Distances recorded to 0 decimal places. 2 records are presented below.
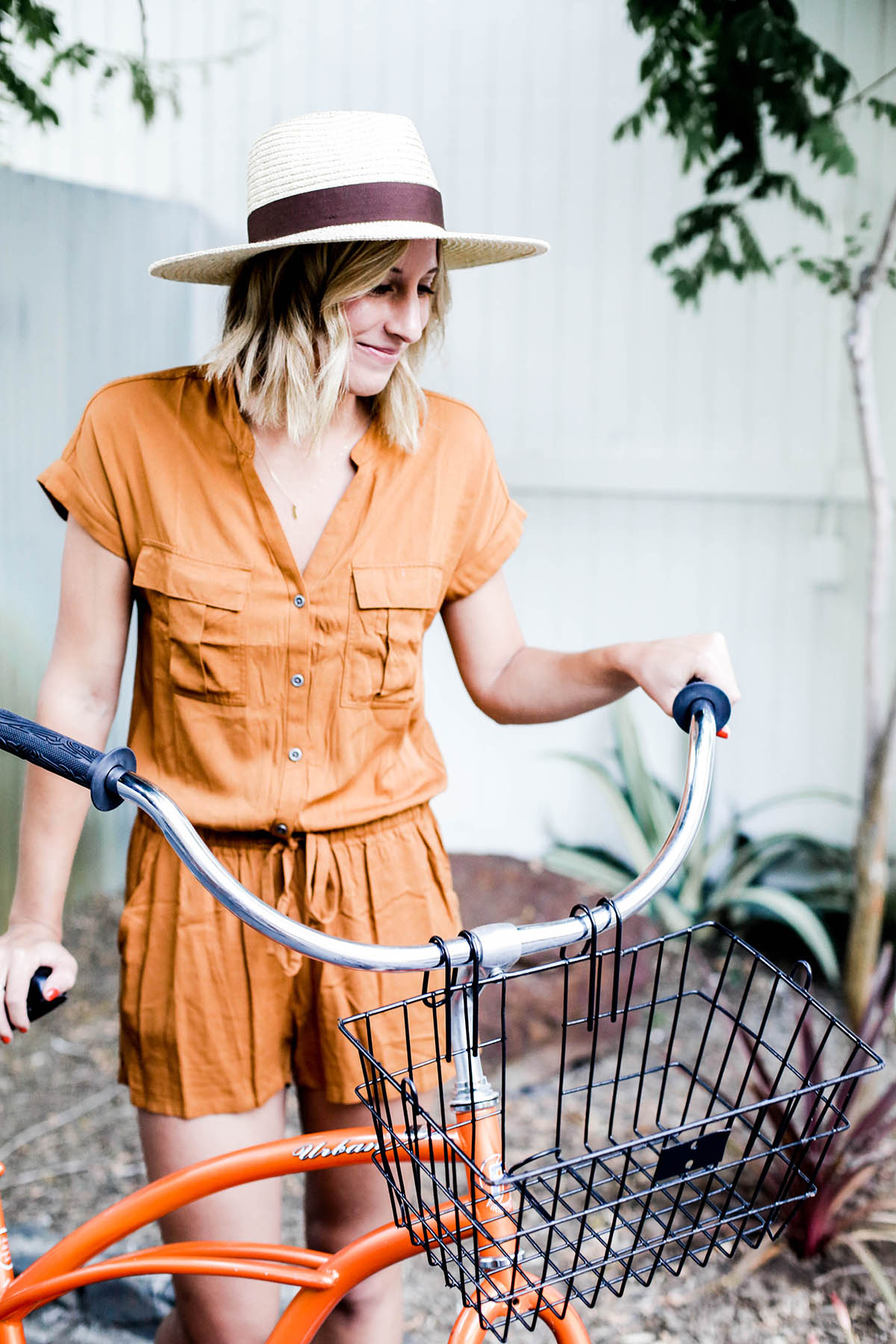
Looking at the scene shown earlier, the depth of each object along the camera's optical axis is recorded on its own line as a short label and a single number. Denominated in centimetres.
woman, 138
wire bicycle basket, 83
